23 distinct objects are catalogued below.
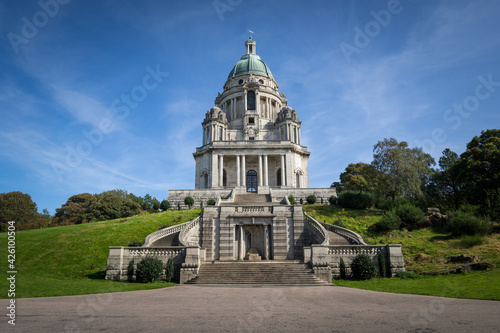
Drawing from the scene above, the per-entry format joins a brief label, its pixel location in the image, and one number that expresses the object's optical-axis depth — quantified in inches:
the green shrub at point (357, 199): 1566.2
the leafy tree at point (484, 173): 1389.0
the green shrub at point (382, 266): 860.7
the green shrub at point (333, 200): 1701.4
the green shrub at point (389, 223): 1201.4
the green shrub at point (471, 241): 1000.9
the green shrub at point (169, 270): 852.0
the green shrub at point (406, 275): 823.8
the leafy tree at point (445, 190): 1781.5
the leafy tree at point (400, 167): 1563.7
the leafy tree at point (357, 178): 2270.3
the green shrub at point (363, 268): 840.3
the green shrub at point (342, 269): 861.2
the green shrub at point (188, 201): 1731.1
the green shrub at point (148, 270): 823.7
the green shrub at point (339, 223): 1266.0
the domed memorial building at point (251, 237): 858.8
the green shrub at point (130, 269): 852.0
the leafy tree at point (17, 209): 2028.8
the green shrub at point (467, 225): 1063.0
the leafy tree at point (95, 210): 2005.4
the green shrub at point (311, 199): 1749.5
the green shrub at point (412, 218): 1236.5
